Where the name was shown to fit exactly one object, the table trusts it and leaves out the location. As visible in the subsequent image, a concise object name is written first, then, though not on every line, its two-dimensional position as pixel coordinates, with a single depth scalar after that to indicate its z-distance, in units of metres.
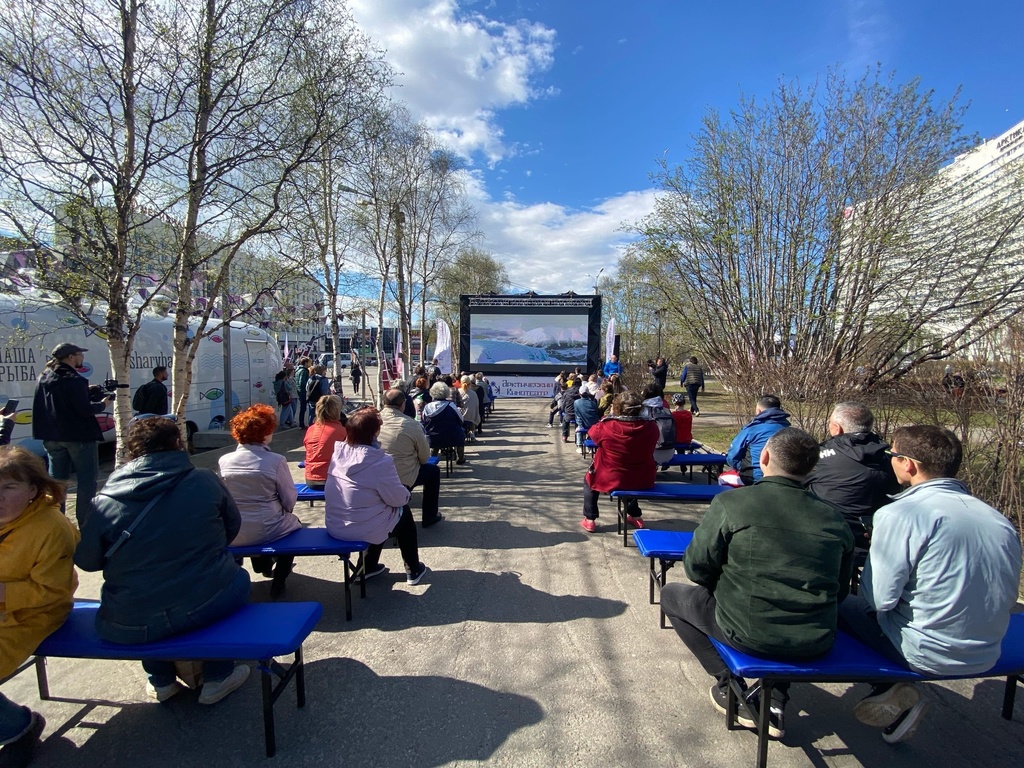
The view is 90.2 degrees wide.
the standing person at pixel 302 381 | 12.26
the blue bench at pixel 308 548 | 3.34
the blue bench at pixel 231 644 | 2.18
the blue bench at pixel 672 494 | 4.86
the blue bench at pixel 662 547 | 3.33
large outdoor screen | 19.14
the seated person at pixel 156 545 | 2.22
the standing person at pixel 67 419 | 4.73
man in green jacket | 2.07
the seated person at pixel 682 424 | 7.11
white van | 6.66
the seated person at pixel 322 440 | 5.12
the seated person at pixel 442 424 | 7.08
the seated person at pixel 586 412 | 8.53
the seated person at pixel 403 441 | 4.78
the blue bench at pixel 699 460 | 6.48
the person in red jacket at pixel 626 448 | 4.89
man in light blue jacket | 1.95
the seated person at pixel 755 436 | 4.73
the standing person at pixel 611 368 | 15.31
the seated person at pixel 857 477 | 3.30
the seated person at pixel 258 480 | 3.45
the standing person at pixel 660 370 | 16.26
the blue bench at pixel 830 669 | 2.07
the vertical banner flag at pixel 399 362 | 18.94
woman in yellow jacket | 2.09
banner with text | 19.23
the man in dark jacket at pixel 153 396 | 7.41
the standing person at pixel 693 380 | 15.03
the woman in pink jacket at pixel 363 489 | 3.54
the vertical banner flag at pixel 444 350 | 17.05
